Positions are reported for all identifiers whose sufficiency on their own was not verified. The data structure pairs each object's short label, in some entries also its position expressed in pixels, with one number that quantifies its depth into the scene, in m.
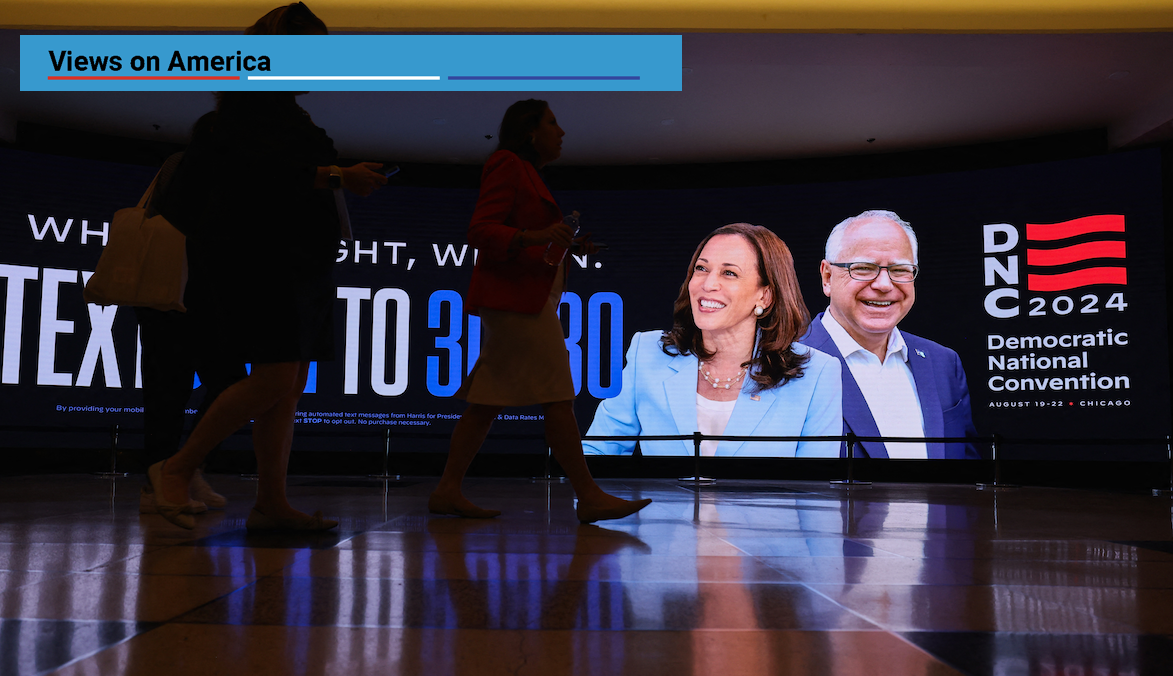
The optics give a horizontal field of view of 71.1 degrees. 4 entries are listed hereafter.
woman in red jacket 2.55
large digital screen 7.45
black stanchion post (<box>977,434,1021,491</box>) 6.14
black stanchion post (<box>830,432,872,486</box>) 6.14
